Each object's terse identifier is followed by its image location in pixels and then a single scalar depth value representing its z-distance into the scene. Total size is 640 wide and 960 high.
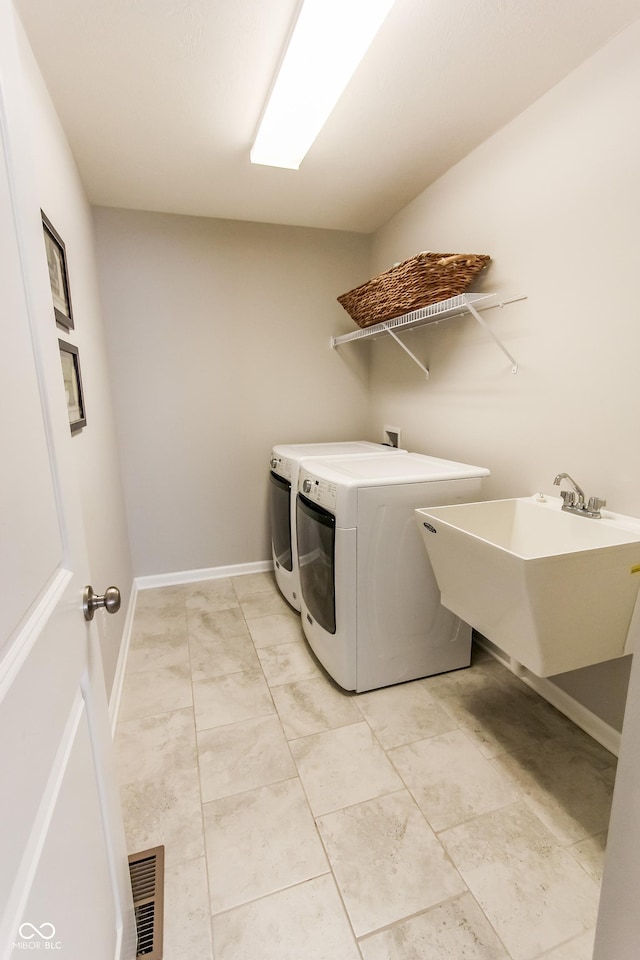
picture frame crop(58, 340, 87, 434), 1.51
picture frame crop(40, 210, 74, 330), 1.40
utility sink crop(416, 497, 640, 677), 1.19
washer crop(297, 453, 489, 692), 1.73
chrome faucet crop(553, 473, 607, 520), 1.50
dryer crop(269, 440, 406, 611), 2.38
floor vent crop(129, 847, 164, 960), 1.04
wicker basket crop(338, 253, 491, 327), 1.87
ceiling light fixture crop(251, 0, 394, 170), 1.19
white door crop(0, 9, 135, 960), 0.47
